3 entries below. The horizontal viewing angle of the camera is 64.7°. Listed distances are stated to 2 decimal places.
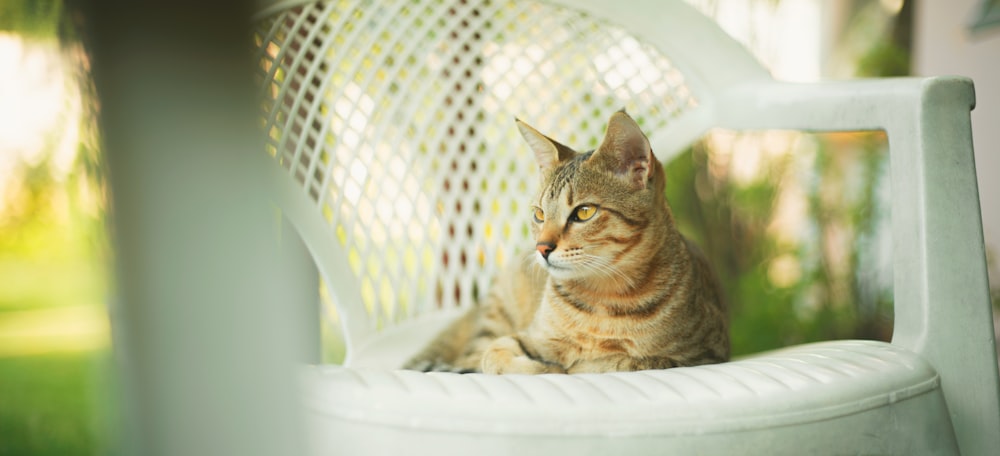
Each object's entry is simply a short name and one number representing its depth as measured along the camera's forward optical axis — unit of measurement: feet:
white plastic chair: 2.88
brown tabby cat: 3.72
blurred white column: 1.29
